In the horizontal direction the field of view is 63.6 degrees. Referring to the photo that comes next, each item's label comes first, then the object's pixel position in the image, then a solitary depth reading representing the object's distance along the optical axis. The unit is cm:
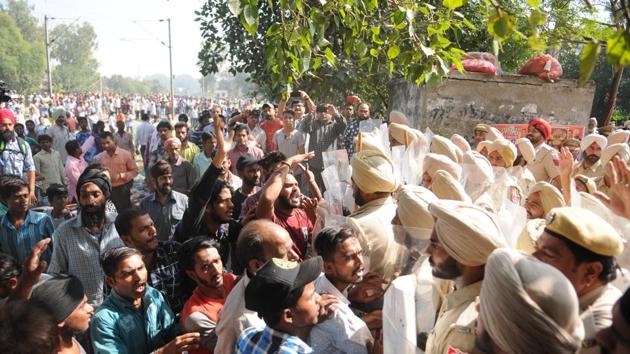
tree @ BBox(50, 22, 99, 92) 9938
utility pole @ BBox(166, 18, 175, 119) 2585
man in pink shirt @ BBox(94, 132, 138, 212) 637
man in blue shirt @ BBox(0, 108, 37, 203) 576
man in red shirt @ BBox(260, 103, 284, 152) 880
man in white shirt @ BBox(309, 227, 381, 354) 210
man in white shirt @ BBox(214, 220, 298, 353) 224
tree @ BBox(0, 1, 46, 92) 6247
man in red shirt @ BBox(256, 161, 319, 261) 340
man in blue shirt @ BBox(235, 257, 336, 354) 191
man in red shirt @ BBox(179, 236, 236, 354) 256
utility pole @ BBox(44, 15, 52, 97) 2717
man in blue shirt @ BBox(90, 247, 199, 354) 247
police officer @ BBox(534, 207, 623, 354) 181
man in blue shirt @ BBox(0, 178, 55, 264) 383
